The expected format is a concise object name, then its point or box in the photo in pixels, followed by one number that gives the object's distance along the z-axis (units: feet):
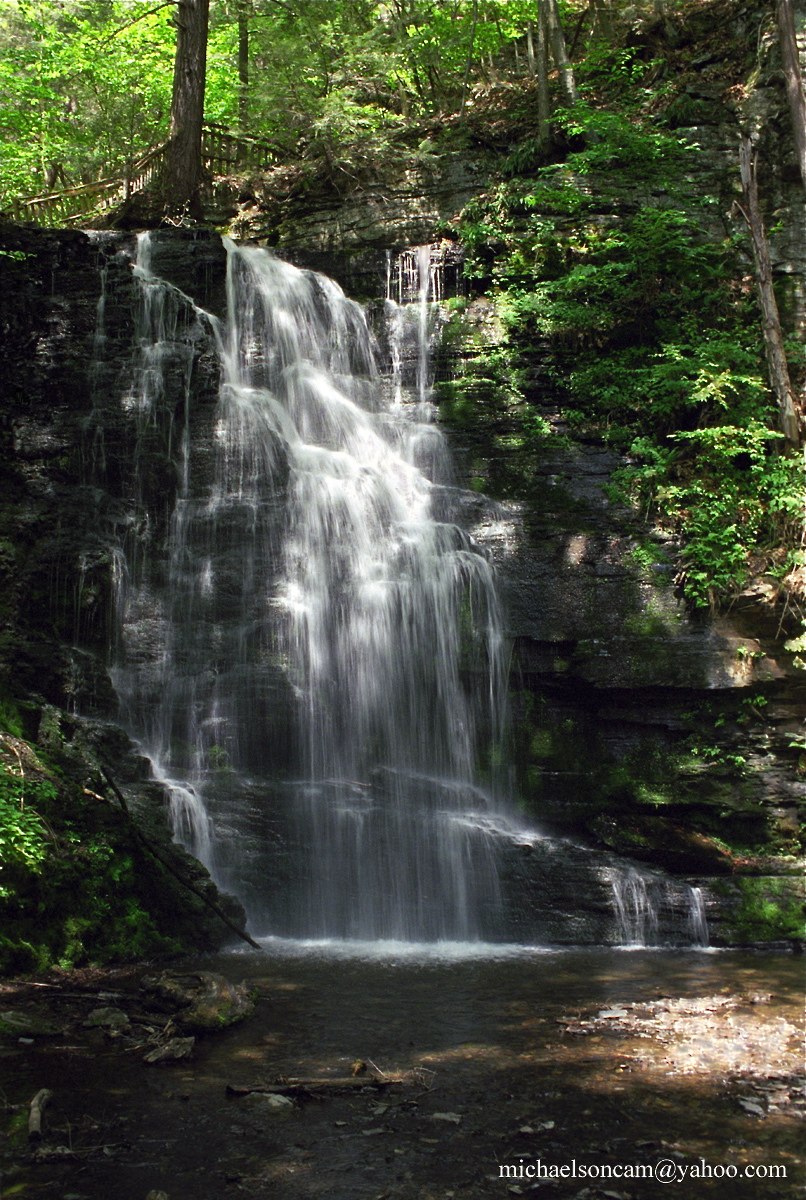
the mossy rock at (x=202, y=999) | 17.88
